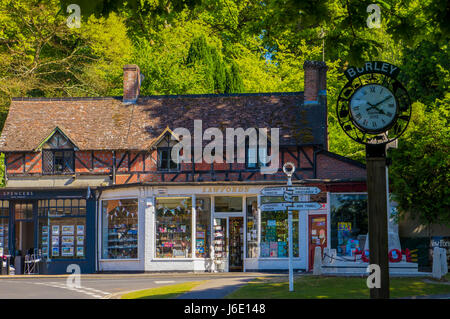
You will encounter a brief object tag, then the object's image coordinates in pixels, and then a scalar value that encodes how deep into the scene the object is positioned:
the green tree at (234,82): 44.25
